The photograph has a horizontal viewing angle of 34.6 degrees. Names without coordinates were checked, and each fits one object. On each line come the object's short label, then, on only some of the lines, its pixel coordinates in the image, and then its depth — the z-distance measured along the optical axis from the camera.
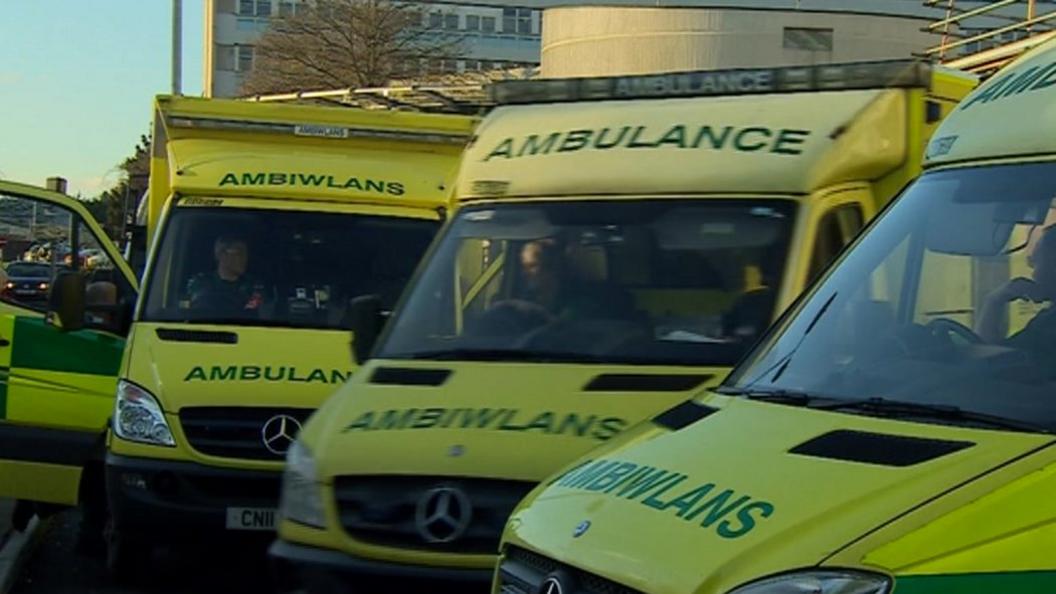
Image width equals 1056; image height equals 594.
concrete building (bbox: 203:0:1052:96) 39.00
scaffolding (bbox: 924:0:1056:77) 14.29
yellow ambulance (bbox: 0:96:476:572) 8.28
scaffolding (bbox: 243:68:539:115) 19.64
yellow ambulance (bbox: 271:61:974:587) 5.82
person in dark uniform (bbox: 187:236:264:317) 9.27
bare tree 45.62
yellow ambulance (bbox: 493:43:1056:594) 3.18
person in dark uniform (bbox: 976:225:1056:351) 3.95
